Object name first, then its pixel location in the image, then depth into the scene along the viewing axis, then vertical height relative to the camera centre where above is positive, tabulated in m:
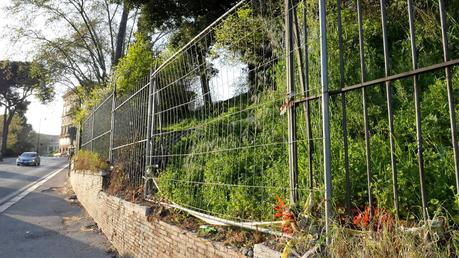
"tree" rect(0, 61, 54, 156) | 45.16 +9.96
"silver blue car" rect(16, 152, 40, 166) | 33.00 +1.00
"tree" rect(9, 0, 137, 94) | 23.91 +8.39
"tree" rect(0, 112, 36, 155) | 58.28 +5.86
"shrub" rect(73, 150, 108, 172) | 8.89 +0.23
